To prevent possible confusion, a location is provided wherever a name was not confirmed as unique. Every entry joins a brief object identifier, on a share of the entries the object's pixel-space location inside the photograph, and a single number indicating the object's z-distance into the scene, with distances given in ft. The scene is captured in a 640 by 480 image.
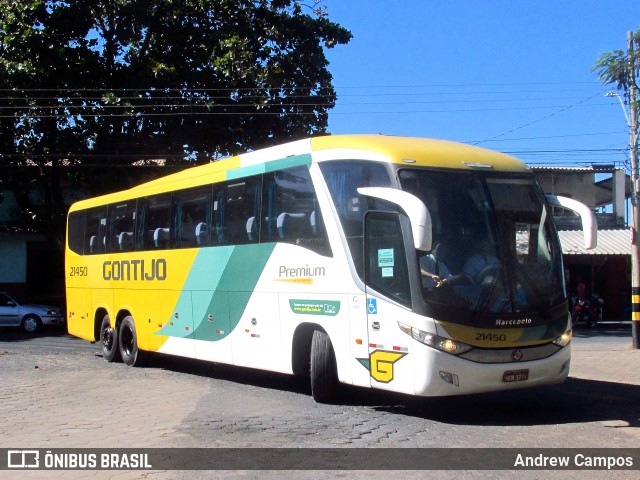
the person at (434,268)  29.40
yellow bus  29.37
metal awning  94.12
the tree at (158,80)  84.02
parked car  89.10
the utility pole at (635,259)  59.16
